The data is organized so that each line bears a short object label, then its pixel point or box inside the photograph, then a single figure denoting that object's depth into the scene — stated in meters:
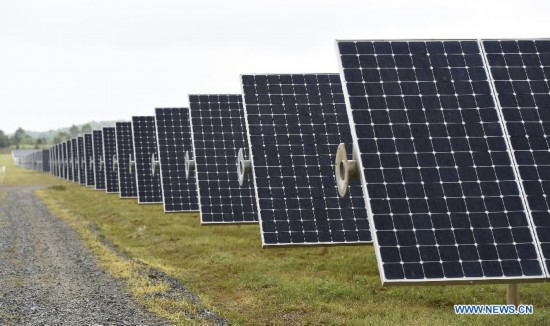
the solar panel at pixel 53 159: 102.07
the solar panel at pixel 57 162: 96.24
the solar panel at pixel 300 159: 18.97
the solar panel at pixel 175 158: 31.77
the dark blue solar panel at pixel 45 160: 119.22
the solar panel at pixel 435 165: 11.38
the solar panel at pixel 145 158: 39.03
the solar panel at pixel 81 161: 72.00
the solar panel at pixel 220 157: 24.91
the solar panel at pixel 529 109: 12.34
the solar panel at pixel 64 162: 87.81
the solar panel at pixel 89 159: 67.50
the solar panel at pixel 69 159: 81.31
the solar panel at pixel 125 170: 46.53
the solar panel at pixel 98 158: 60.44
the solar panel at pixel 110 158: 54.03
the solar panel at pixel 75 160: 76.29
